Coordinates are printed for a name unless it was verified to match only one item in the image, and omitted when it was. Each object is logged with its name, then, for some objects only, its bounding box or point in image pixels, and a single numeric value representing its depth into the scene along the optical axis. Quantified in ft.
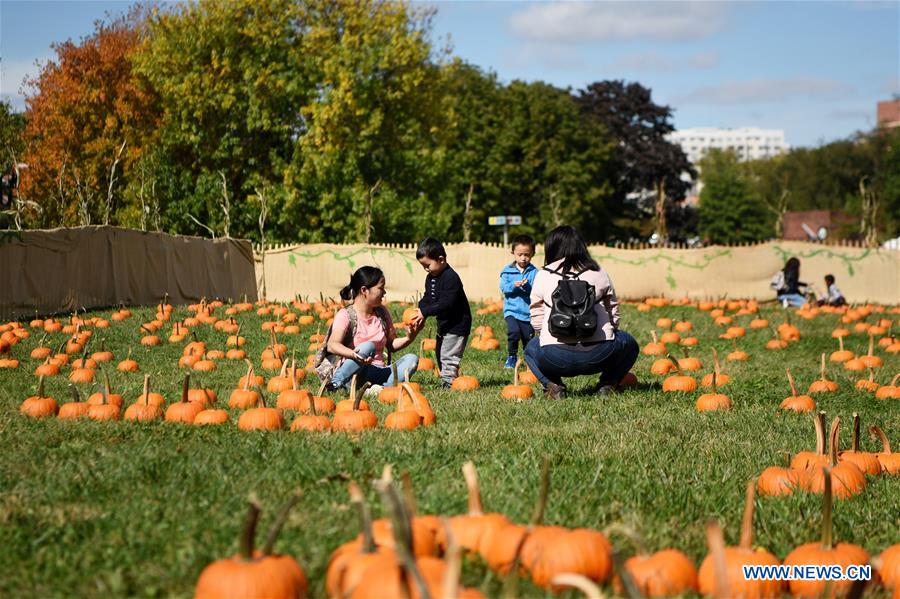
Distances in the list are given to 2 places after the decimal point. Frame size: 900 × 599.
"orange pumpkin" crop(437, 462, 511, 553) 12.42
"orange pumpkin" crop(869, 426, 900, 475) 20.29
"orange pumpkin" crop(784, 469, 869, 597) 12.66
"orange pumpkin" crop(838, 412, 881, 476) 19.98
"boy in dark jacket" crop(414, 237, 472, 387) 35.14
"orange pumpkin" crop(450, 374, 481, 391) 33.14
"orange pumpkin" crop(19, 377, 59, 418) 25.12
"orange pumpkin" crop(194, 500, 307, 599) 10.78
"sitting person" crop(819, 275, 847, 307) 79.92
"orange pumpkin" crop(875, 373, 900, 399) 32.07
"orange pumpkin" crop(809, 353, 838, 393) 33.12
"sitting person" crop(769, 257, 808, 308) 79.51
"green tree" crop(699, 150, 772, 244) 301.84
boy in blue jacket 40.11
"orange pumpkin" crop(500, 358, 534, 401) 30.09
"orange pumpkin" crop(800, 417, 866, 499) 18.10
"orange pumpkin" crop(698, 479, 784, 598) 12.19
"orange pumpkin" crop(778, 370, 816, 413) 28.73
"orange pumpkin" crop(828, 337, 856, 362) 44.93
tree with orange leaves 133.39
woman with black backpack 28.09
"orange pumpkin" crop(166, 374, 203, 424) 23.39
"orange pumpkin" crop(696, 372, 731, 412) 28.63
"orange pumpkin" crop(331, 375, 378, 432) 22.27
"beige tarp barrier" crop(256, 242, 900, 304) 88.07
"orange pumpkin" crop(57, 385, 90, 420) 24.94
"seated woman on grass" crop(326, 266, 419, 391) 29.55
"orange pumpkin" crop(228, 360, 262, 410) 27.02
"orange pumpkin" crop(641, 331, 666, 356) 43.86
